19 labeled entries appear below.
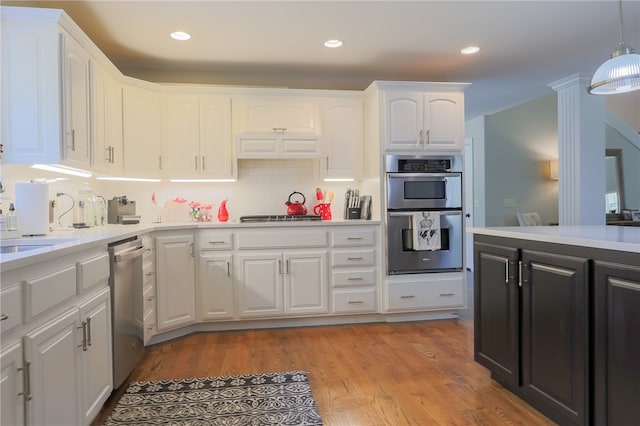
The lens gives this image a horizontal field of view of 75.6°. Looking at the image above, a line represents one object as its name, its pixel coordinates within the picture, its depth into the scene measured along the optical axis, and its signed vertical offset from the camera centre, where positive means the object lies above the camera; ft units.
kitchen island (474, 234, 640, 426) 5.15 -1.76
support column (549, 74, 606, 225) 12.39 +1.72
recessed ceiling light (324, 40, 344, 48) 10.85 +4.48
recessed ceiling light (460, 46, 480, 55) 11.54 +4.54
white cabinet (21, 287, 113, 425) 4.48 -1.95
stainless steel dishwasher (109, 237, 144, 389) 7.24 -1.76
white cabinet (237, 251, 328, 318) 11.62 -2.05
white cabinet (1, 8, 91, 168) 7.44 +2.30
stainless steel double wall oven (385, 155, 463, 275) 12.27 +0.16
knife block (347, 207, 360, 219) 13.26 -0.06
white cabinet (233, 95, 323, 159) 12.39 +2.63
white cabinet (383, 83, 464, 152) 12.41 +2.75
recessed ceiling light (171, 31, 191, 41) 10.16 +4.43
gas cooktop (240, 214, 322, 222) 12.12 -0.18
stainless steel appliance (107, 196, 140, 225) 11.45 +0.04
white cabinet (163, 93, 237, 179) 12.30 +2.29
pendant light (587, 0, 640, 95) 6.79 +2.26
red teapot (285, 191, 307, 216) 12.88 +0.08
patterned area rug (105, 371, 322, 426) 6.77 -3.38
